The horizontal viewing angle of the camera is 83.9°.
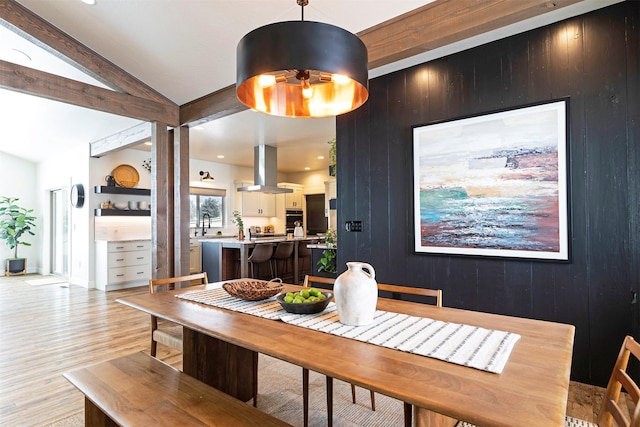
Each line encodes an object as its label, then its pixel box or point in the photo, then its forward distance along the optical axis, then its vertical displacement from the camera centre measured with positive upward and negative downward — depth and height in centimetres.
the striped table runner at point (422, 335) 121 -49
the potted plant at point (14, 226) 764 -20
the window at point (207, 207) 802 +20
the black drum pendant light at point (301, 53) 126 +60
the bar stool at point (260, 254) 559 -62
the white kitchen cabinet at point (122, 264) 627 -86
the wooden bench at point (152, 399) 136 -78
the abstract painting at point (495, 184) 253 +22
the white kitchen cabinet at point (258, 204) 862 +28
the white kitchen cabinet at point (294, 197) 923 +47
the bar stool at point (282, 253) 600 -65
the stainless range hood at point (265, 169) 664 +88
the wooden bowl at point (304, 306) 171 -45
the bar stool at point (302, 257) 670 -80
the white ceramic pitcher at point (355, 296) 152 -35
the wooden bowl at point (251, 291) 198 -43
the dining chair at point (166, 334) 221 -76
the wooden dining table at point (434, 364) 91 -49
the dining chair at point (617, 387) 114 -59
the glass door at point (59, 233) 763 -35
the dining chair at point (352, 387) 193 -93
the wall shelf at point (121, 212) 642 +8
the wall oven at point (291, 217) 927 -6
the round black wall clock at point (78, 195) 658 +41
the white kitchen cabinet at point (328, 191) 853 +57
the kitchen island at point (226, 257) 559 -70
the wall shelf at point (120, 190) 642 +50
